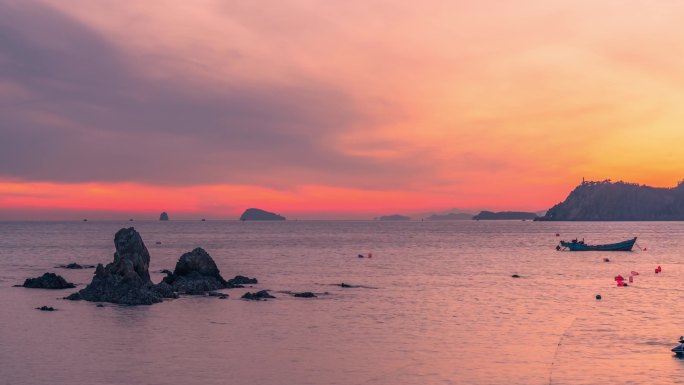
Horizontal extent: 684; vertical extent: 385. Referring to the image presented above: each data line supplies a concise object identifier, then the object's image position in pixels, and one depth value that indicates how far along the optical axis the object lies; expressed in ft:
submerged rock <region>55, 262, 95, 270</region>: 357.32
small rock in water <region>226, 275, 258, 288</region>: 248.69
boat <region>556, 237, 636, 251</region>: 521.65
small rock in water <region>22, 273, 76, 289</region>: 235.81
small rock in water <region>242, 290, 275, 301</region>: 207.73
